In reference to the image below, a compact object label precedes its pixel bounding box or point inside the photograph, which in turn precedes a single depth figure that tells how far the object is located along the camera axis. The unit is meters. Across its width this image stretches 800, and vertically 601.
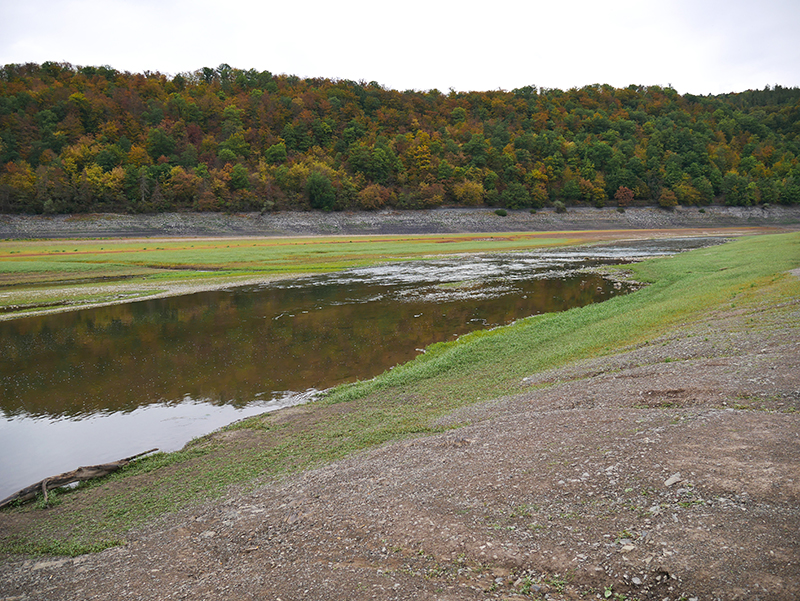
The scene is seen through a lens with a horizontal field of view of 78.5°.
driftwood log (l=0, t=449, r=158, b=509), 9.73
